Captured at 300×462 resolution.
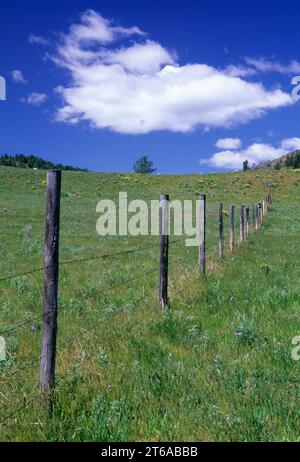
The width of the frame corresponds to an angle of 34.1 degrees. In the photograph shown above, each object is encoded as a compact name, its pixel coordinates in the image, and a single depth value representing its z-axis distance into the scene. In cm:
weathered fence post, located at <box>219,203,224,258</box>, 1647
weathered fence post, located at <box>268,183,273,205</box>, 6038
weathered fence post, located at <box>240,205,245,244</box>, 2226
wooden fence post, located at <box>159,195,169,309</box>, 962
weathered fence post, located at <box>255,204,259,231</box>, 3171
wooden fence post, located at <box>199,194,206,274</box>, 1312
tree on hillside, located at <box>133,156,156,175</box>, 15875
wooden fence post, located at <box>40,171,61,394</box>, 527
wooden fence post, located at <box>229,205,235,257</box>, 1814
